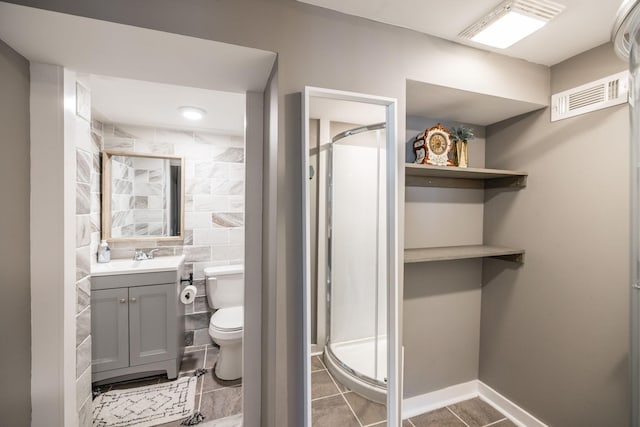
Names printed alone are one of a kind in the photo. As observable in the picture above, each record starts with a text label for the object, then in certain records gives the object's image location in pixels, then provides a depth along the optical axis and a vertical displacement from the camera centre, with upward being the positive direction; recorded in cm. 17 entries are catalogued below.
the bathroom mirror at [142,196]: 228 +13
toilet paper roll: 227 -71
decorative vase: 170 +39
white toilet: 207 -90
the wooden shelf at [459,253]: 150 -25
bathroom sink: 193 -43
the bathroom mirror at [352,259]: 117 -23
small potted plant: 169 +46
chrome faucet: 233 -39
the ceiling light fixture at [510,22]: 107 +83
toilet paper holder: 244 -63
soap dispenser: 218 -35
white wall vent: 130 +61
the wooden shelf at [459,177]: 153 +24
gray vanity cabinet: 193 -86
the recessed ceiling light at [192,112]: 202 +77
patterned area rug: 172 -135
